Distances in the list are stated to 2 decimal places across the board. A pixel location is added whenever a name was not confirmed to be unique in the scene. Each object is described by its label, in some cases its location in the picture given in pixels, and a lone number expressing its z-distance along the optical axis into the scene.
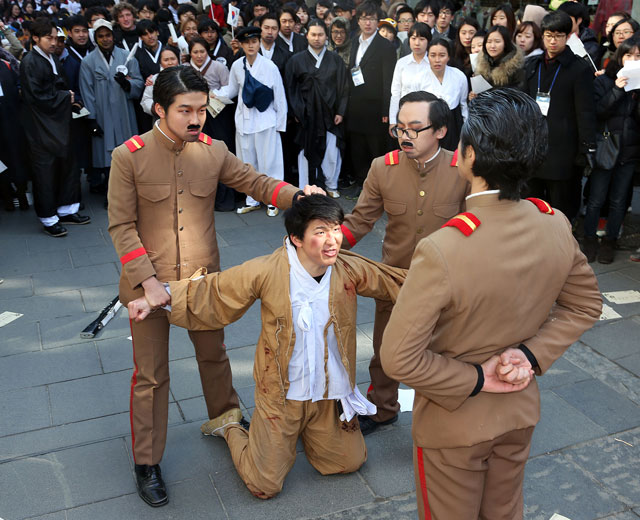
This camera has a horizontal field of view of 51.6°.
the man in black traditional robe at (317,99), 7.69
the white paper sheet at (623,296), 5.43
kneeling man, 3.01
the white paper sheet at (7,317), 5.22
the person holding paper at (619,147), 5.88
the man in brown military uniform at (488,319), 1.93
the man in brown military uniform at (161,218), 3.12
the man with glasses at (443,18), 8.41
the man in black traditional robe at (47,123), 6.84
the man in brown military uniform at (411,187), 3.18
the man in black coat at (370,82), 7.67
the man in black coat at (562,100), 5.85
